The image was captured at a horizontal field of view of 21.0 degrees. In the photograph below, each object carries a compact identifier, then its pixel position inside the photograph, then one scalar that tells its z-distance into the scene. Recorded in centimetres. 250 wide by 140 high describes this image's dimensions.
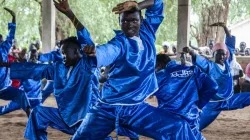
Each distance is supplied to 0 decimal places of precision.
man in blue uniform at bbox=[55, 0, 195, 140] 493
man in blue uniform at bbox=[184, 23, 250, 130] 878
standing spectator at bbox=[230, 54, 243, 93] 1558
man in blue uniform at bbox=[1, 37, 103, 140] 683
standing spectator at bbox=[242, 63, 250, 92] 1614
